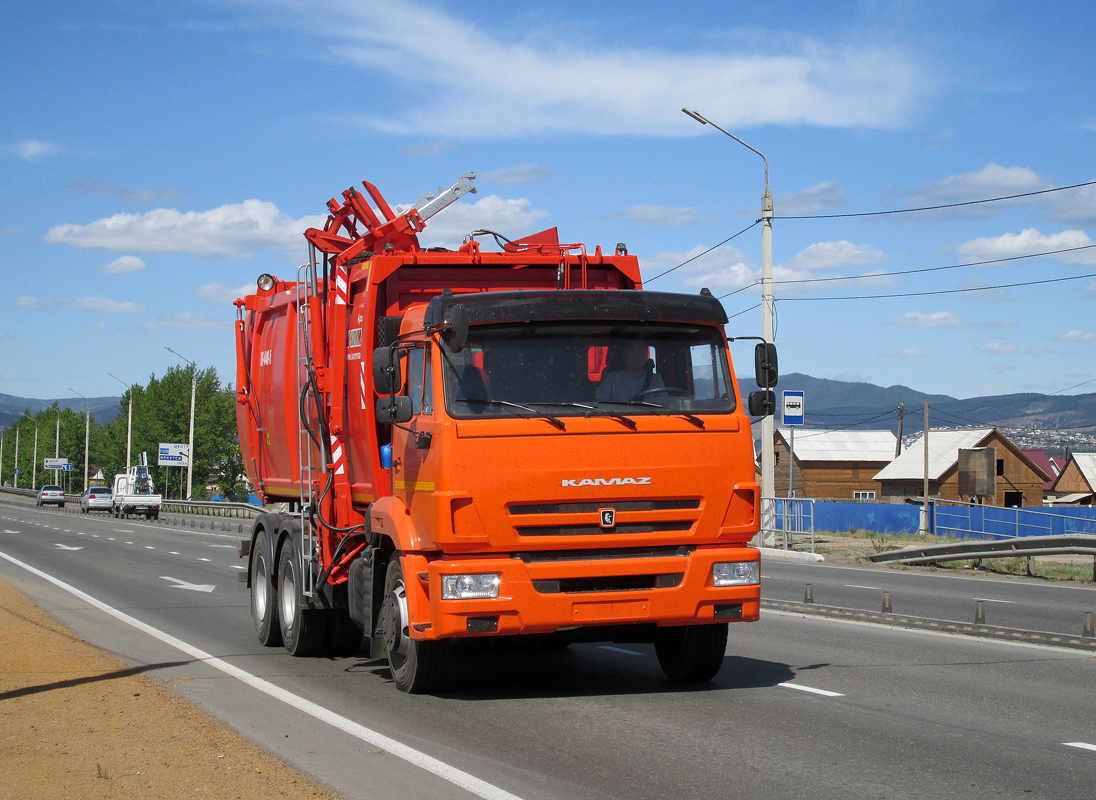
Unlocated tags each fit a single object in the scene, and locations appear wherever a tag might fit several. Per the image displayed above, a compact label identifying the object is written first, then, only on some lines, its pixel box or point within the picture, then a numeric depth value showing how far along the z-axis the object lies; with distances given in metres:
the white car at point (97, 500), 66.88
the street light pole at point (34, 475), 139.12
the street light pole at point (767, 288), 28.38
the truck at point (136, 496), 61.34
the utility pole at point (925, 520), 37.69
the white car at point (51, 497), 83.69
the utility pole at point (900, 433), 87.62
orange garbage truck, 8.11
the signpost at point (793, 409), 27.61
